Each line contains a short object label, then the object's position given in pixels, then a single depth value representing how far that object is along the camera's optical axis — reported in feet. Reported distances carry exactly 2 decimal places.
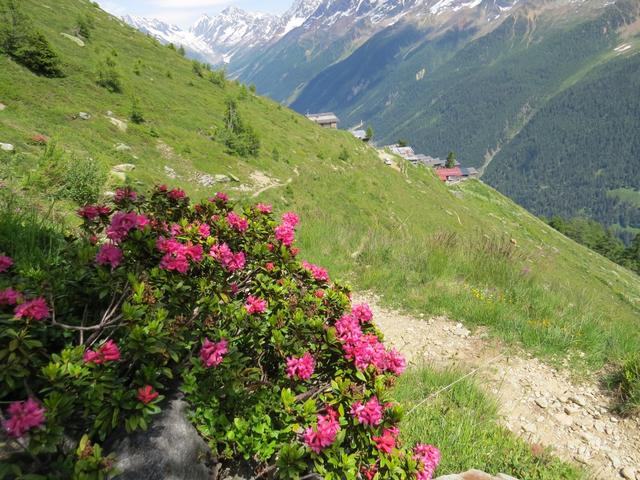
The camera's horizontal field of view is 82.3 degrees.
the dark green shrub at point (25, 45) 67.82
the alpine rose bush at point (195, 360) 6.63
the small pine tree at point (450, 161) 400.61
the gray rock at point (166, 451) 7.16
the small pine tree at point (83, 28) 103.24
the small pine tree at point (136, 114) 73.82
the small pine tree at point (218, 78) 141.08
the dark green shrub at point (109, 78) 81.51
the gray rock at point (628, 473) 13.12
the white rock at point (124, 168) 48.32
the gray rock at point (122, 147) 59.18
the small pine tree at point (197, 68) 140.26
